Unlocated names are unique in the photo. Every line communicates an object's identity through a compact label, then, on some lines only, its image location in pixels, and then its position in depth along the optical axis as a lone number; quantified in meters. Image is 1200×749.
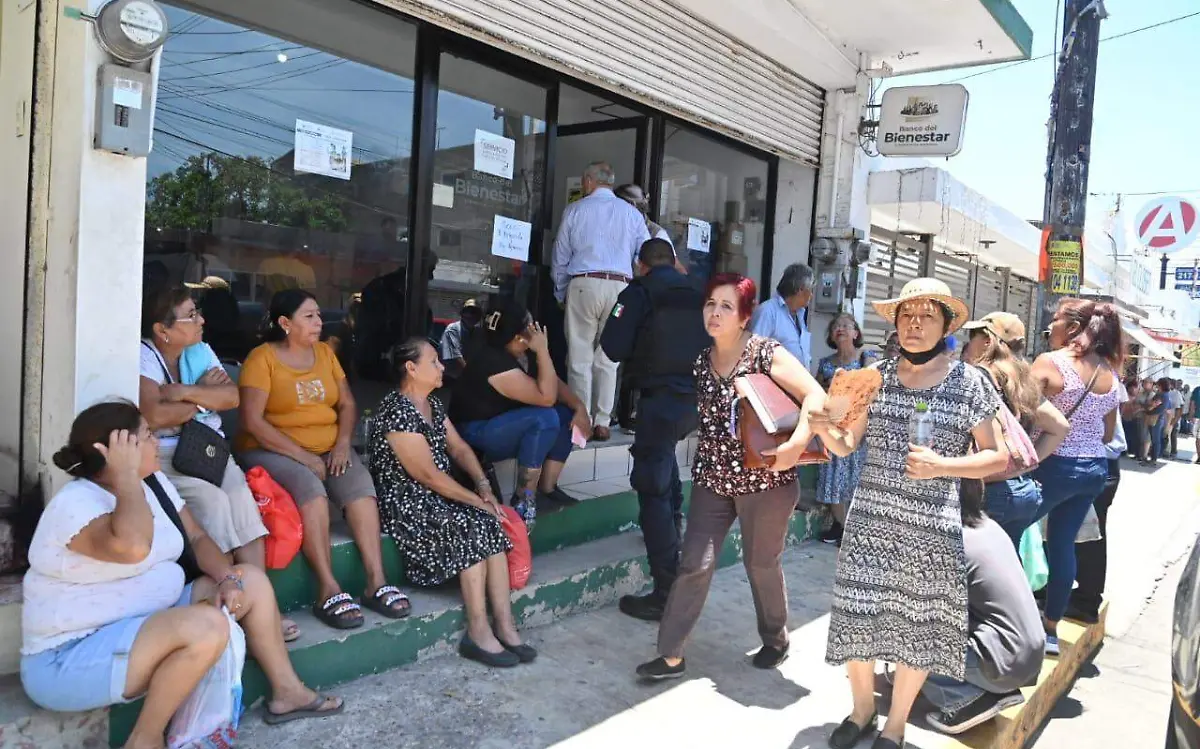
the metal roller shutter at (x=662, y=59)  4.78
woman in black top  4.32
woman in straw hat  2.80
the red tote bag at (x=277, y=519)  3.26
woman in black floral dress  3.56
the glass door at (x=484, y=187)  5.29
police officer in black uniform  4.02
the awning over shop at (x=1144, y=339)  16.71
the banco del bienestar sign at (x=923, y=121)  7.11
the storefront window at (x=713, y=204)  7.05
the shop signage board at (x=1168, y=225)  10.30
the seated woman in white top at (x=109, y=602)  2.43
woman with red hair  3.36
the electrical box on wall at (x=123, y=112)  2.77
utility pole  5.98
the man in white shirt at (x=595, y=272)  5.53
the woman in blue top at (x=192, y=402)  3.12
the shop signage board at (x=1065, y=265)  5.93
